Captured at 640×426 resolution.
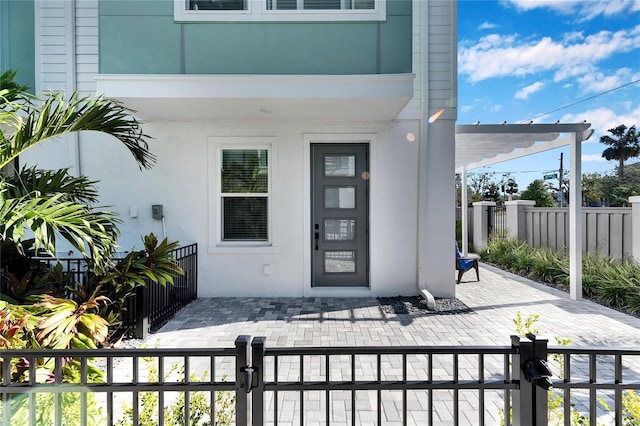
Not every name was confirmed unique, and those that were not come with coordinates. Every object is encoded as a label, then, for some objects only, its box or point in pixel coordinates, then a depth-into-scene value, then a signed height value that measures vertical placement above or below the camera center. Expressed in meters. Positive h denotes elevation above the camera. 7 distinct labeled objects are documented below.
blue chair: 6.14 -0.94
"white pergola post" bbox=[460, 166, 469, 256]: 8.64 +0.11
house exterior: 4.91 +0.60
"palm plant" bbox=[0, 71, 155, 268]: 2.23 +0.21
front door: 5.33 -0.08
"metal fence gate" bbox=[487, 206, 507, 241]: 8.96 -0.31
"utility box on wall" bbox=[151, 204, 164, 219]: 5.15 +0.02
